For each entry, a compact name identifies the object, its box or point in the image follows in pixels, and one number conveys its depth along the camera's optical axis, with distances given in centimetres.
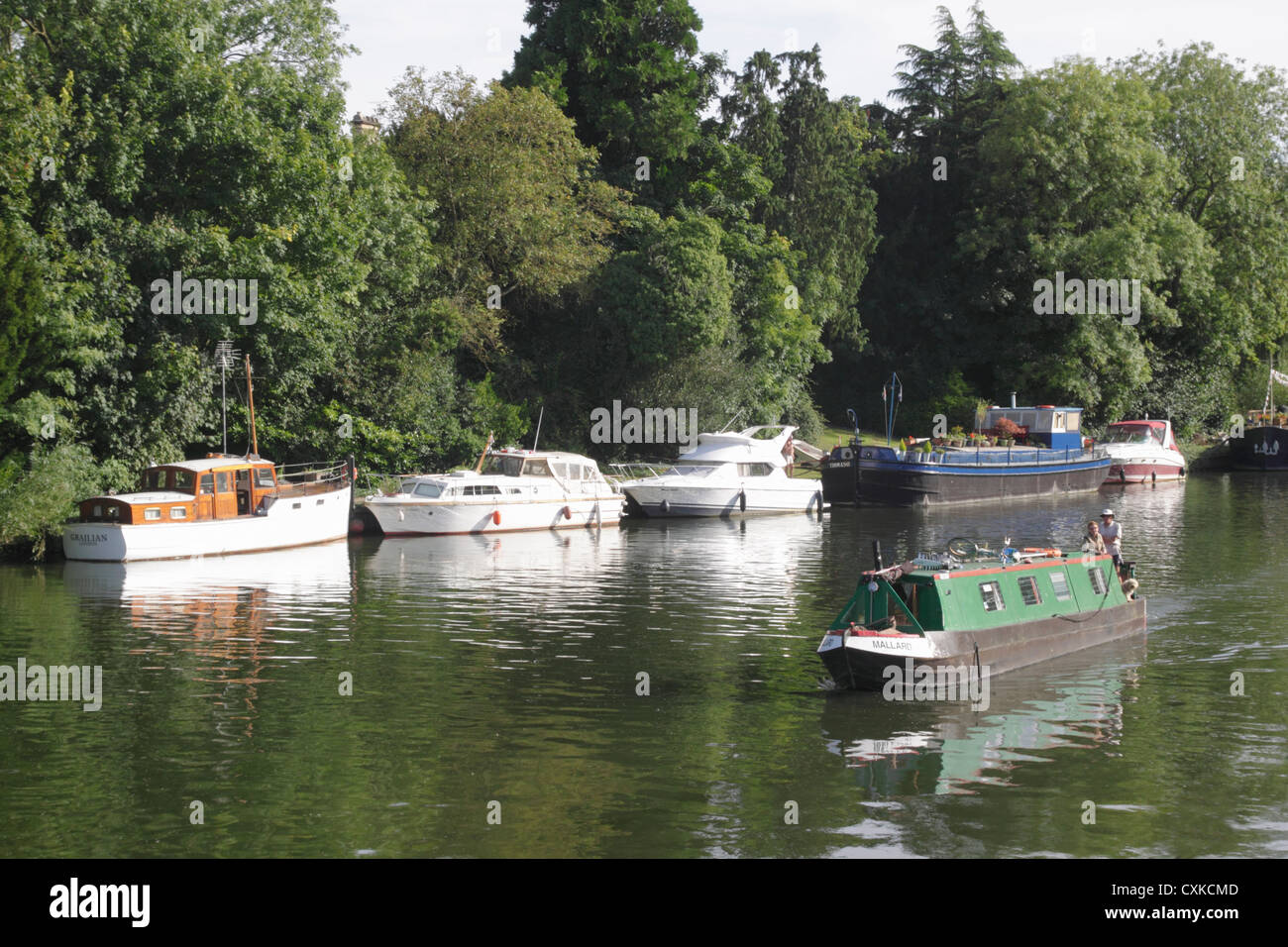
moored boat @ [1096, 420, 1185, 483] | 6328
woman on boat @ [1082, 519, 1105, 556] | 2580
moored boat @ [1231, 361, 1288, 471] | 6950
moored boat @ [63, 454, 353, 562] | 3375
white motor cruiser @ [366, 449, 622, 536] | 4144
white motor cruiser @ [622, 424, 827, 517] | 4825
